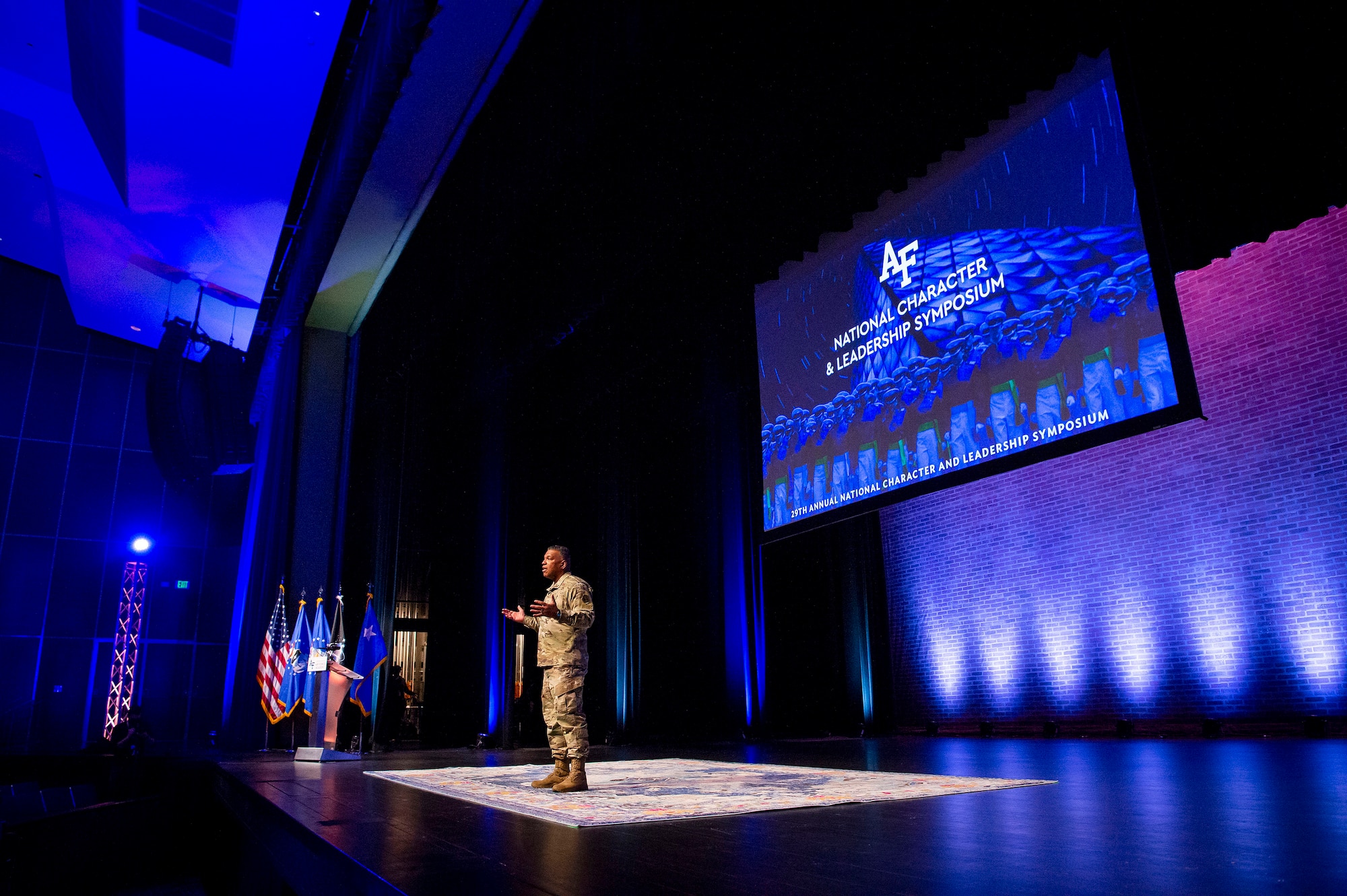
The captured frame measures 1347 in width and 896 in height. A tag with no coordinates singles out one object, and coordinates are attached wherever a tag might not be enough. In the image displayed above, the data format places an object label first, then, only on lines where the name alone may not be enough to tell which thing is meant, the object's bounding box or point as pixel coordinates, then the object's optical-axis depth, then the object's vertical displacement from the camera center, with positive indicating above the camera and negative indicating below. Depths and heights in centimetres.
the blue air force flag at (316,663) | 837 +19
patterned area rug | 329 -54
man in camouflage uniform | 402 +3
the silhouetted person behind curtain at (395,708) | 1103 -34
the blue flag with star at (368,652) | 904 +31
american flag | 924 +22
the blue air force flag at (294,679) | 921 +5
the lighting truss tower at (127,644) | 1297 +66
